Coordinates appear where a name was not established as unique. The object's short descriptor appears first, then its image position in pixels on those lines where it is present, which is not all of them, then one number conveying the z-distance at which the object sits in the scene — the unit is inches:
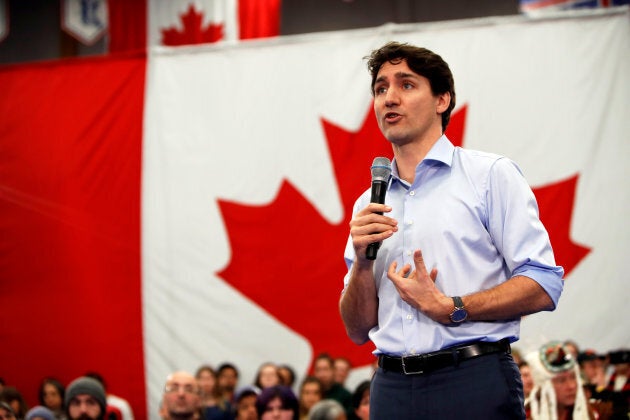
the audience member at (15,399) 270.8
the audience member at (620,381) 159.9
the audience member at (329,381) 277.9
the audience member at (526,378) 194.8
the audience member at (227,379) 300.5
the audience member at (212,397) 277.1
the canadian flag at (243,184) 296.5
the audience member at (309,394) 268.4
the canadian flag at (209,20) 354.0
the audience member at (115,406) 264.5
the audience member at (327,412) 196.2
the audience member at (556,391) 170.6
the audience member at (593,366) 243.4
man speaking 78.4
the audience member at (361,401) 209.0
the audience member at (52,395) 304.9
